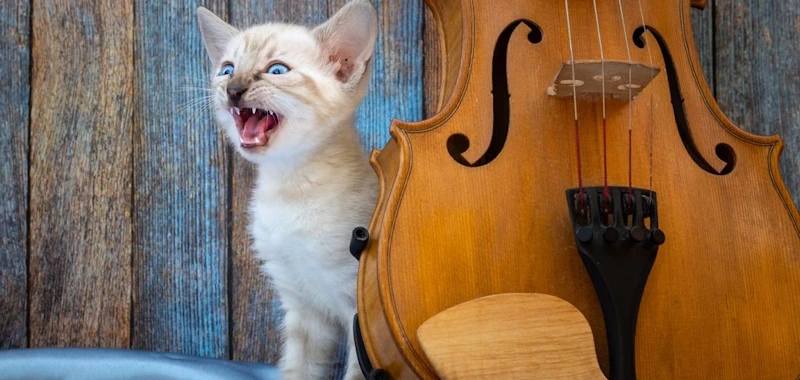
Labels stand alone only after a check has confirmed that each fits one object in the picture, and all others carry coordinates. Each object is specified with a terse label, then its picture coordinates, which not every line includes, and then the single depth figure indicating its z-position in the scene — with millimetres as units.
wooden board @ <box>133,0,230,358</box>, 606
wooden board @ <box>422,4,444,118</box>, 619
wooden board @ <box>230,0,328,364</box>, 610
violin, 422
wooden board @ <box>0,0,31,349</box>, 599
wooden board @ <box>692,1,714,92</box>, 623
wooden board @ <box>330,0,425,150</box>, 617
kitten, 496
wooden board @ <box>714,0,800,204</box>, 621
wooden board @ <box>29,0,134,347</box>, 601
